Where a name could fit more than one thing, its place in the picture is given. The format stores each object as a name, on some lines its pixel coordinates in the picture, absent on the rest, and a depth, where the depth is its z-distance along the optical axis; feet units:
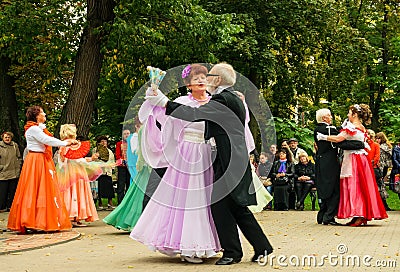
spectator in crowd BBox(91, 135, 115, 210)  71.87
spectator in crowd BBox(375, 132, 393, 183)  70.13
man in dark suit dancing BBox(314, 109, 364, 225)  51.85
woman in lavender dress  30.22
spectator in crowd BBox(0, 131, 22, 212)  68.13
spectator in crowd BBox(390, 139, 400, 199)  67.87
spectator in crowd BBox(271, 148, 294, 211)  69.10
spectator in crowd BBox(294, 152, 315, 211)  69.05
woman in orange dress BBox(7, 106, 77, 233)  45.52
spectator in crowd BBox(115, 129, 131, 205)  68.54
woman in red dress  50.80
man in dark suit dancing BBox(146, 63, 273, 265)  29.91
